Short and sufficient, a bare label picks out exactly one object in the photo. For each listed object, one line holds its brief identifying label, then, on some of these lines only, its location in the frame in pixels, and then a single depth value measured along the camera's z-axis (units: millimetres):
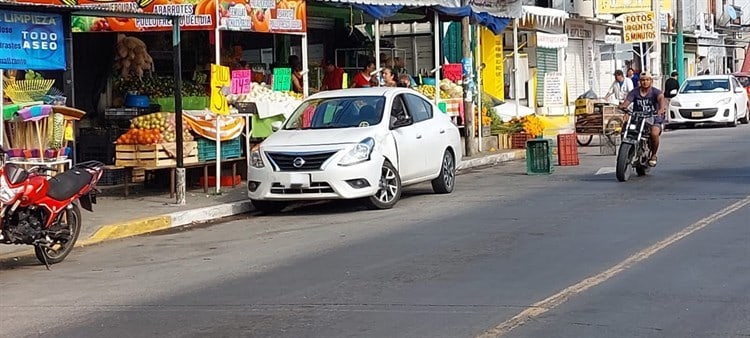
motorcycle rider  17641
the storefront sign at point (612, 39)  36441
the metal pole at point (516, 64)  26172
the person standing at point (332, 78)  22281
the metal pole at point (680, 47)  43794
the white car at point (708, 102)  32219
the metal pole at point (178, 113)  15039
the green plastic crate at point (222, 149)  16594
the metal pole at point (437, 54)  21938
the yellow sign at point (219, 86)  15789
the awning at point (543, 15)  29808
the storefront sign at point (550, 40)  31281
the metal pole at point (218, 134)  16375
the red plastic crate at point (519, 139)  25078
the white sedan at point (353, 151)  14398
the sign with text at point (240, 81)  16609
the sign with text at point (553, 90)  34438
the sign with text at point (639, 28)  35625
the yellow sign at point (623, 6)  36156
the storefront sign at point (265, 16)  16938
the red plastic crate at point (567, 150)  20609
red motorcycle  10648
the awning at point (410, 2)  19234
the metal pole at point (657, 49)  36094
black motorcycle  16844
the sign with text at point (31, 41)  13062
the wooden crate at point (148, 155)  15852
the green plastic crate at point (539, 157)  18922
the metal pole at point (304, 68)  18492
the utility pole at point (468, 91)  22922
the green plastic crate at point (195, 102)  17625
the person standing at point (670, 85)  35216
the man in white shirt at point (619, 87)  28891
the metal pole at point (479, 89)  23859
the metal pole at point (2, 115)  13098
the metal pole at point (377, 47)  20531
